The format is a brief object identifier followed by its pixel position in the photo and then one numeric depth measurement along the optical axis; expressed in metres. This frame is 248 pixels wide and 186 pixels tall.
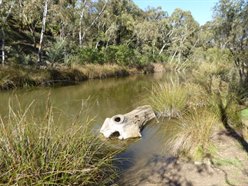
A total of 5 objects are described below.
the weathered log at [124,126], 3.48
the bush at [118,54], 14.12
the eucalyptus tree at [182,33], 24.14
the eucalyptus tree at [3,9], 9.07
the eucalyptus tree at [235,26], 5.64
